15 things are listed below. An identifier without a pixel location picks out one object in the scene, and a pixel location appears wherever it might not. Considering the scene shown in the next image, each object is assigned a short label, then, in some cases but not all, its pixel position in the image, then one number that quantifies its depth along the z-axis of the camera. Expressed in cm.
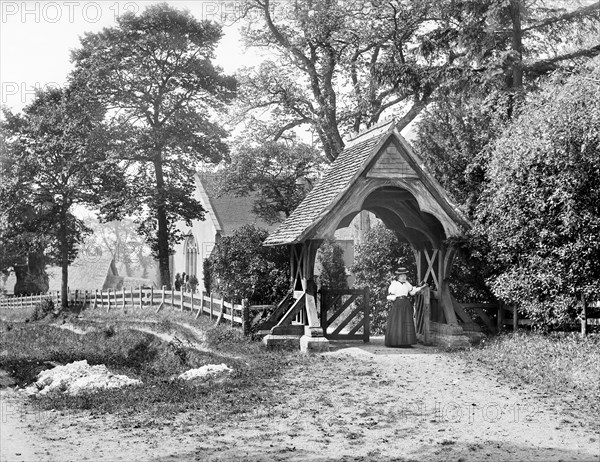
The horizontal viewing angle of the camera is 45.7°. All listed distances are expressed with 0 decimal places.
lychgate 1606
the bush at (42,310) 4112
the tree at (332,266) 2853
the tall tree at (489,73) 1959
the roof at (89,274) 6094
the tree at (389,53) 2089
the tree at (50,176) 3909
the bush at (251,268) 2239
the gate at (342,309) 1761
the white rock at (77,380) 1321
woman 1650
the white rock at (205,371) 1379
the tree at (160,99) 3559
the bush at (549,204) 1432
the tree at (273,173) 3047
